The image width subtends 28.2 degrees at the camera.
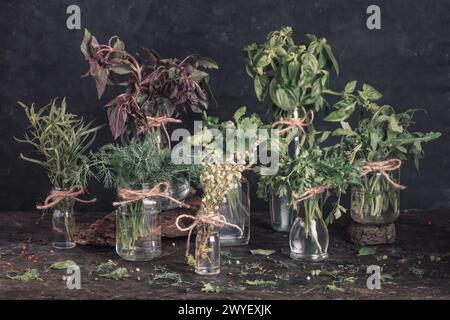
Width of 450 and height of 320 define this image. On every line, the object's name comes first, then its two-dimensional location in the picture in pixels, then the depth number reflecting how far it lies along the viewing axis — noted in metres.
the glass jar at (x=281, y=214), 2.47
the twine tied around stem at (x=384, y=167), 2.25
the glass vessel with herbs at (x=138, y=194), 2.18
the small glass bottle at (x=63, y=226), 2.34
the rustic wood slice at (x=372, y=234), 2.32
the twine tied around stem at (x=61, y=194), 2.31
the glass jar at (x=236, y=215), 2.34
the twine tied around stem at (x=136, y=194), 2.17
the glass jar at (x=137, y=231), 2.21
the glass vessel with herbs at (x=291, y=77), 2.26
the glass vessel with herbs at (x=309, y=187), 2.15
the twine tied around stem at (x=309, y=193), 2.18
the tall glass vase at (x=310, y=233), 2.21
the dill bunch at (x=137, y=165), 2.18
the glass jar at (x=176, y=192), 2.37
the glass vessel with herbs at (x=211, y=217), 2.09
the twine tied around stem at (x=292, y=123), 2.29
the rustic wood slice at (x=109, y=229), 2.31
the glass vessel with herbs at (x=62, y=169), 2.30
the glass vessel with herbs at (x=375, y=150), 2.26
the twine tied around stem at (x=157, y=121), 2.36
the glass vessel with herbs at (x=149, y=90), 2.25
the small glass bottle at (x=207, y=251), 2.10
